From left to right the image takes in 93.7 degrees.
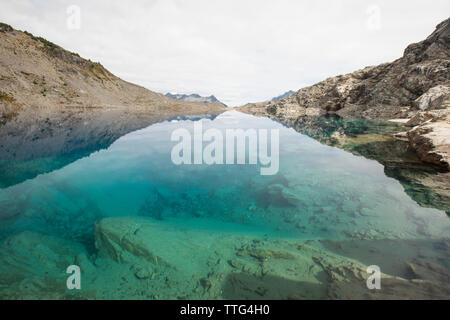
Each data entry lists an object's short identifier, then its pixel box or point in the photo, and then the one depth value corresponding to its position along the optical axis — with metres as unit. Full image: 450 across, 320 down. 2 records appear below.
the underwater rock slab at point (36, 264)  4.99
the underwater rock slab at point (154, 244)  6.33
